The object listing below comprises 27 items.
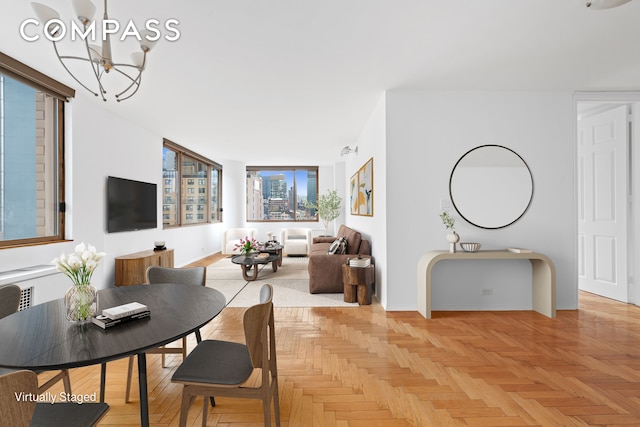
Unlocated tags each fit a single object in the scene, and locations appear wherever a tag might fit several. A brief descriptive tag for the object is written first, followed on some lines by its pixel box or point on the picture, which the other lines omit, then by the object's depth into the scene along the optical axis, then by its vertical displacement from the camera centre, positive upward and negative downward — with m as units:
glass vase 1.47 -0.42
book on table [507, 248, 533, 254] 3.52 -0.43
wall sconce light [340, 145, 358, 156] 6.36 +1.28
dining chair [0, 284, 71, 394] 1.76 -0.51
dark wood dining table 1.11 -0.50
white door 4.07 +0.13
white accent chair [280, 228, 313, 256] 8.13 -0.80
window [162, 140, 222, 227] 6.57 +0.70
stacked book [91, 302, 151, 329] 1.43 -0.47
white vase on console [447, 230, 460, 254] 3.55 -0.29
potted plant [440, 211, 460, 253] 3.56 -0.18
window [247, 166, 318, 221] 9.94 +0.66
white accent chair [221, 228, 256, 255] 8.27 -0.62
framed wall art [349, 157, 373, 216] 4.93 +0.41
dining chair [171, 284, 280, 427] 1.42 -0.75
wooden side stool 4.06 -0.90
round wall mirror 3.80 +0.31
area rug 4.16 -1.15
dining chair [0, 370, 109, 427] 0.82 -0.49
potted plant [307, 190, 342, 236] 8.83 +0.16
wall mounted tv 4.54 +0.15
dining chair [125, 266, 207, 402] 2.43 -0.48
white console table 3.44 -0.68
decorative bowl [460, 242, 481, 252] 3.57 -0.38
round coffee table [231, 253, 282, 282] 5.28 -0.80
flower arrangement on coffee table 5.38 -0.58
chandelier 1.60 +1.03
